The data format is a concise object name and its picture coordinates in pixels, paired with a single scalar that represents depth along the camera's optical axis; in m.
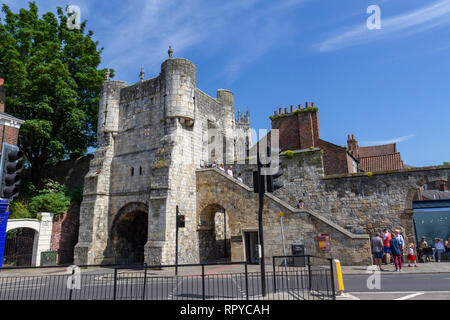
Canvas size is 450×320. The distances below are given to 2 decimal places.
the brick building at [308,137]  22.83
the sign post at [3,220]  15.66
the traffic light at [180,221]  14.20
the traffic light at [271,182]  8.16
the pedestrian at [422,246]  15.21
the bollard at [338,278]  7.35
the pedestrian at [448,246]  15.38
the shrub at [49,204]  19.56
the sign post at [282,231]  15.23
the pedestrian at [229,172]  19.30
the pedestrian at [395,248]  12.24
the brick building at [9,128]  17.70
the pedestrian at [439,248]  15.18
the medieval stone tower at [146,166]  16.94
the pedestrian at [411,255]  13.56
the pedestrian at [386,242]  13.91
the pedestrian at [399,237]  13.09
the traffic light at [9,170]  5.50
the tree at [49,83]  22.09
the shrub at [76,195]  21.60
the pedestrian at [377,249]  13.03
